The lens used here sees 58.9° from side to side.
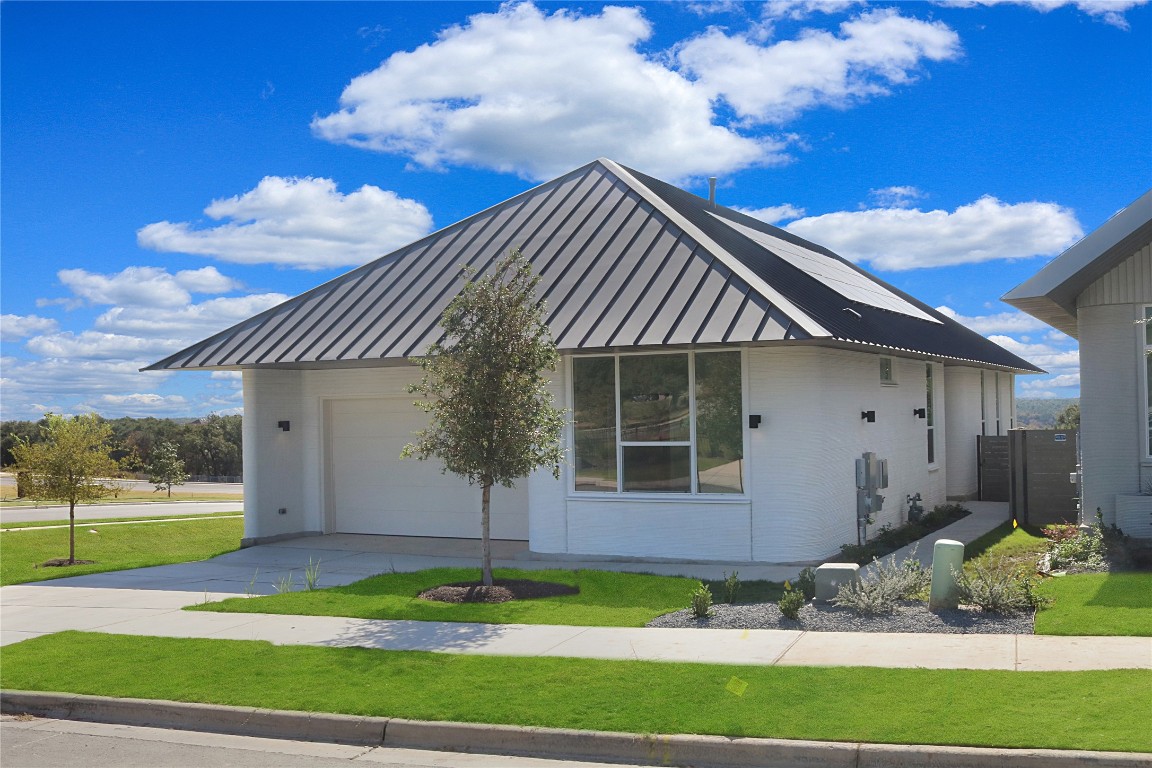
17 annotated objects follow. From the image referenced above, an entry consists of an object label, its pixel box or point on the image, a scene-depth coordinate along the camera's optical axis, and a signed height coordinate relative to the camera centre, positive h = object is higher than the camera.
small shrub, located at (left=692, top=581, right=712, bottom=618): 10.15 -1.89
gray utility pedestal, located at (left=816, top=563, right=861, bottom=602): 10.59 -1.74
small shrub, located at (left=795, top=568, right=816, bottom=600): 11.09 -1.87
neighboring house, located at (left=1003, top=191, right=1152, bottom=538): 13.02 +0.53
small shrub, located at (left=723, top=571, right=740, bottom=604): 10.96 -1.90
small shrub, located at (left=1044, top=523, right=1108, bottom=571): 12.17 -1.78
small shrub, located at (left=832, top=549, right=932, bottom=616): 10.02 -1.82
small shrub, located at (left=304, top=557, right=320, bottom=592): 12.66 -2.02
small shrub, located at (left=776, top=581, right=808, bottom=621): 9.87 -1.86
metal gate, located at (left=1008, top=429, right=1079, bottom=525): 17.42 -1.19
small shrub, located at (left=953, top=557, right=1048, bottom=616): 9.79 -1.78
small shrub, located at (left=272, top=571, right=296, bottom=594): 12.45 -2.07
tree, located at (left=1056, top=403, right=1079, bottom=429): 65.62 -0.56
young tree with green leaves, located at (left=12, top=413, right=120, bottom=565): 17.08 -0.61
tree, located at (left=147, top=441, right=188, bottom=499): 53.50 -2.32
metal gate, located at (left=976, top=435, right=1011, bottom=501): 22.38 -1.28
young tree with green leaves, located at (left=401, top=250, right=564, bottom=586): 11.58 +0.37
